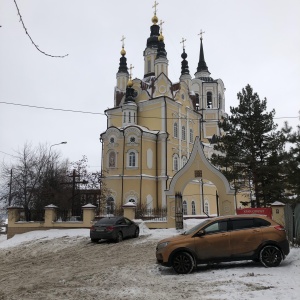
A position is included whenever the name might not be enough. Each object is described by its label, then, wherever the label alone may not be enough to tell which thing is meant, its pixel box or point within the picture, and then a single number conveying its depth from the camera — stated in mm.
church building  41500
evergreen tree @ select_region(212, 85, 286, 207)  25422
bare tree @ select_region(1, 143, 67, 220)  28916
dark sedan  18125
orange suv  10109
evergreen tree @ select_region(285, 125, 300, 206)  17077
